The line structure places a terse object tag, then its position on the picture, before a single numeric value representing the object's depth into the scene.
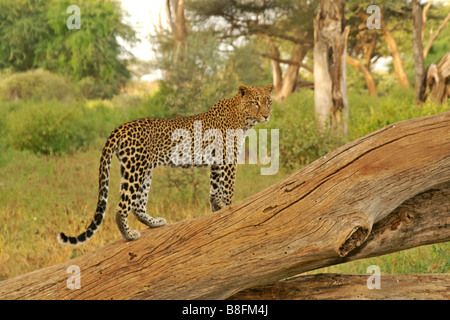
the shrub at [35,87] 15.91
